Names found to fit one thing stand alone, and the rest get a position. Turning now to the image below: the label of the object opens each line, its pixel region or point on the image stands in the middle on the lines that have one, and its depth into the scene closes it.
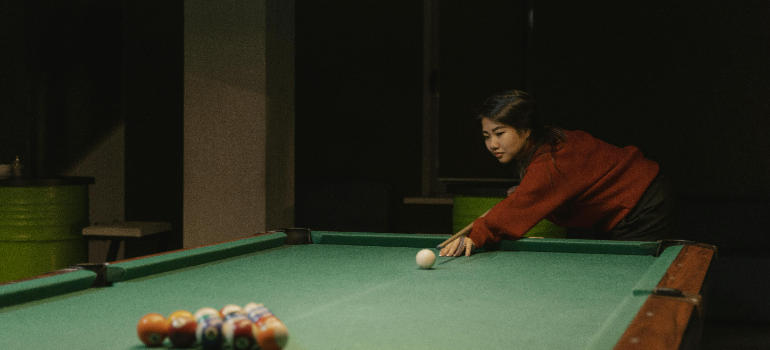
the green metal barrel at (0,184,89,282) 4.09
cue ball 1.96
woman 2.54
